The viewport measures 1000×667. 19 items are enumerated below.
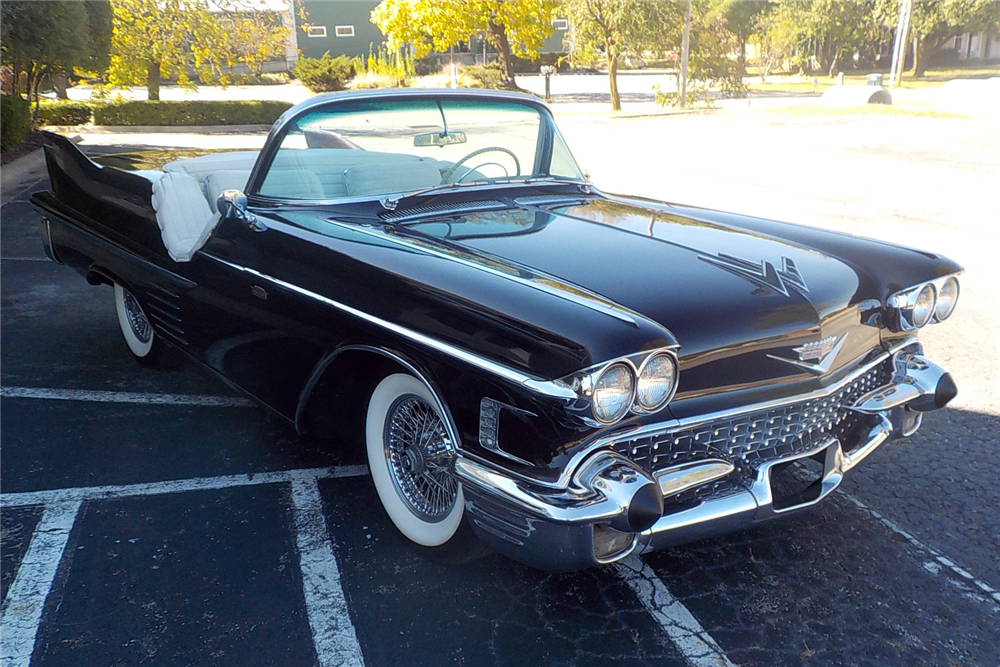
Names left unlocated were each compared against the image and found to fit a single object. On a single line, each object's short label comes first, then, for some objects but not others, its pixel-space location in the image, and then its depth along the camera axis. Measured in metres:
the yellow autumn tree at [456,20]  26.02
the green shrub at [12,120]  13.41
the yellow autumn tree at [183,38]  21.09
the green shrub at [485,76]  31.44
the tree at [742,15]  44.34
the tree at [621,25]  24.55
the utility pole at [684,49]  24.19
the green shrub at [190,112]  20.64
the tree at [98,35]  16.88
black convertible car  2.20
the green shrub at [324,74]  32.03
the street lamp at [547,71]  26.80
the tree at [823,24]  42.31
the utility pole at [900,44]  25.73
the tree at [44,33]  12.41
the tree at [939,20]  38.34
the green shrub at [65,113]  20.45
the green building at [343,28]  49.06
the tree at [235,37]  22.06
